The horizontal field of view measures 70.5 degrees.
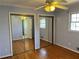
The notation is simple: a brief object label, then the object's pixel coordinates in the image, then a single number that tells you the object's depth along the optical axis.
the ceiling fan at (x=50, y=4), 1.56
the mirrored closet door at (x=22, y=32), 2.73
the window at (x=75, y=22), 2.83
